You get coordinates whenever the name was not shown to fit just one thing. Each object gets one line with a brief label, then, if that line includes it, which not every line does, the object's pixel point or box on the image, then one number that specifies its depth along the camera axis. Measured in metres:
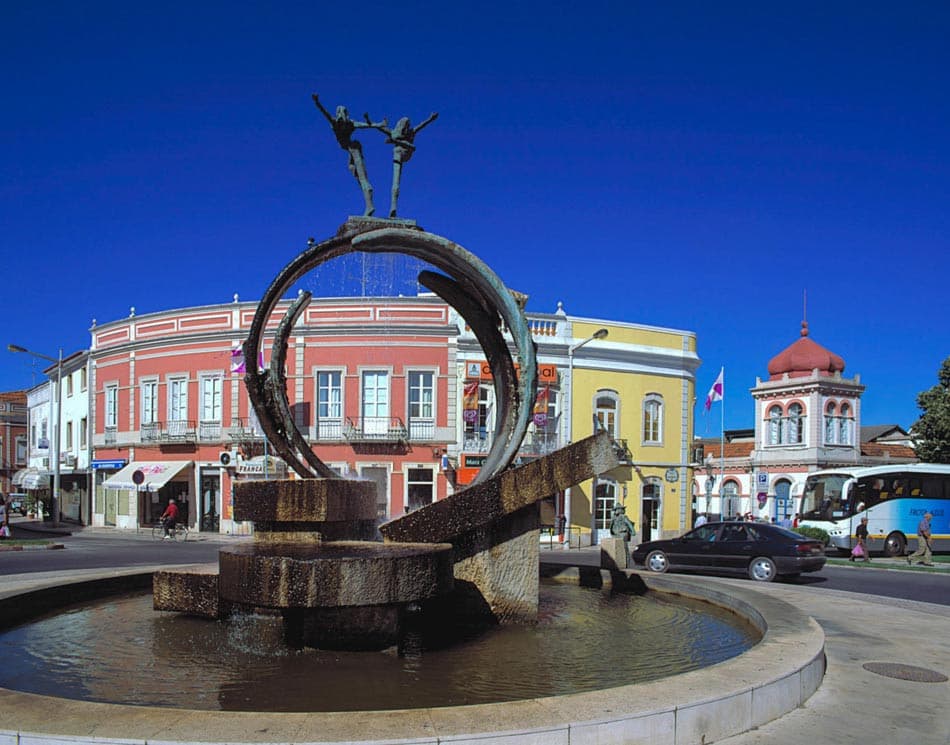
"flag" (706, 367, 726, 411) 39.97
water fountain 5.00
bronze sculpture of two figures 10.95
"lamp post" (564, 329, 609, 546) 35.06
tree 38.56
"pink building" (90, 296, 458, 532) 35.28
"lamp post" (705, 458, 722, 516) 55.73
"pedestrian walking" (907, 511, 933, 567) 23.17
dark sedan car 18.14
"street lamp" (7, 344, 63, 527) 39.76
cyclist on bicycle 33.06
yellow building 35.25
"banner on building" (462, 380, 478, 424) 34.19
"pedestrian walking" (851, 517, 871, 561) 25.81
